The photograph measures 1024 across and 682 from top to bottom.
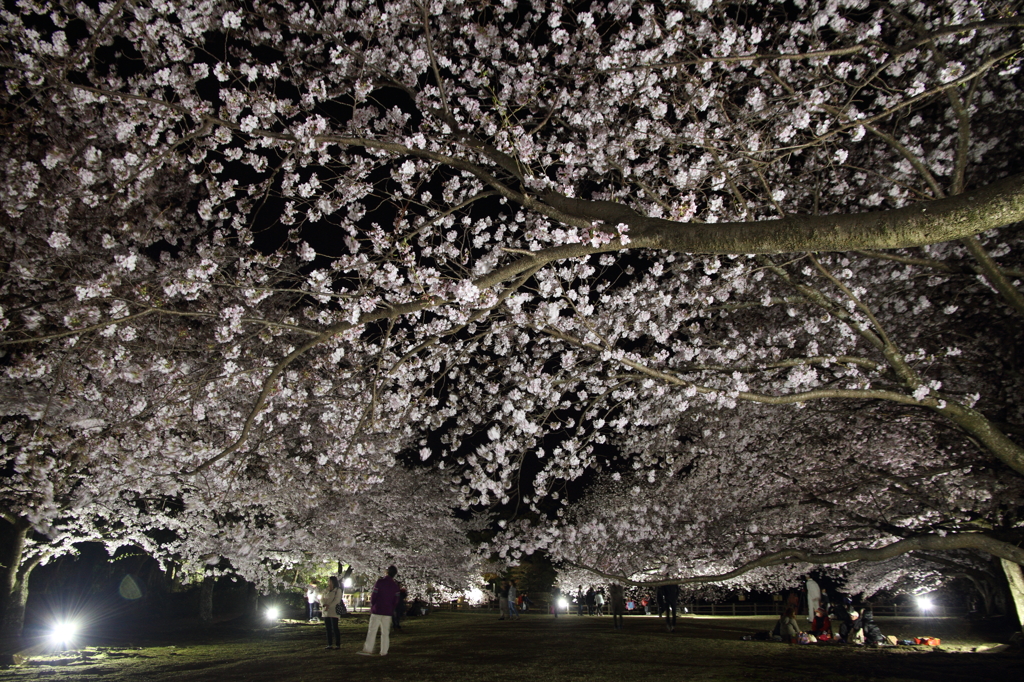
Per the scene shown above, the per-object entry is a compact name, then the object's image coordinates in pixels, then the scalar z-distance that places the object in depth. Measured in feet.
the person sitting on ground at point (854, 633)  43.91
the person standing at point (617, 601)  63.00
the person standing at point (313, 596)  86.58
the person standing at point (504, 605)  93.40
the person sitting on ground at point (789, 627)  45.03
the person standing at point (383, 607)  33.83
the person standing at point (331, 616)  41.32
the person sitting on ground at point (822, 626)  44.39
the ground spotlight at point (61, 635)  43.34
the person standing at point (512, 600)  90.74
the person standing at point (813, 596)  47.70
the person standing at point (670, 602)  58.80
